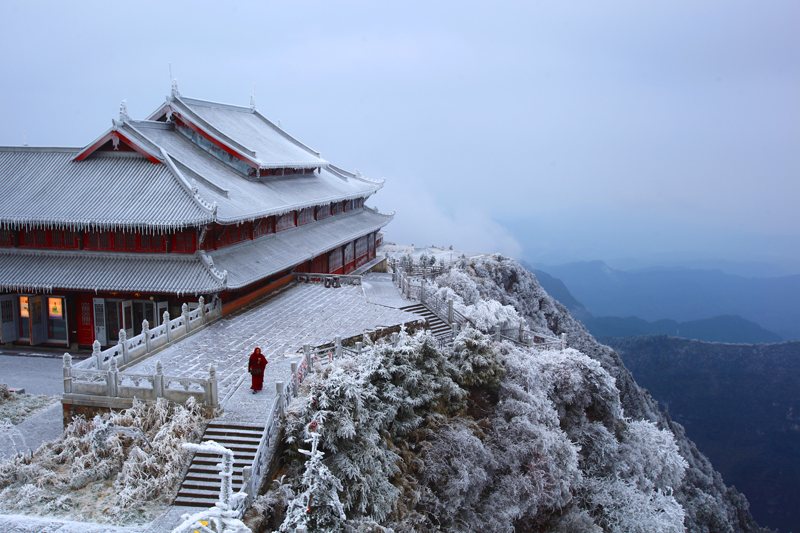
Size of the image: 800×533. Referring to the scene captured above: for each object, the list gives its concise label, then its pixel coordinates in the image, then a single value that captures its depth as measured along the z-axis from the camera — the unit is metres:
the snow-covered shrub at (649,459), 22.69
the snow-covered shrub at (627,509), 20.67
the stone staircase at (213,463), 13.27
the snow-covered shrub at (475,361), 20.36
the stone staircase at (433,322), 26.79
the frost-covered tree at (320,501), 12.12
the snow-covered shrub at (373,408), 14.09
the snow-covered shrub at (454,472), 15.92
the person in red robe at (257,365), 16.67
